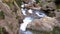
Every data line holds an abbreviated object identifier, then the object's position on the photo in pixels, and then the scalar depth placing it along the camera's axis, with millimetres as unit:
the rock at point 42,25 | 7902
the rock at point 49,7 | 12973
